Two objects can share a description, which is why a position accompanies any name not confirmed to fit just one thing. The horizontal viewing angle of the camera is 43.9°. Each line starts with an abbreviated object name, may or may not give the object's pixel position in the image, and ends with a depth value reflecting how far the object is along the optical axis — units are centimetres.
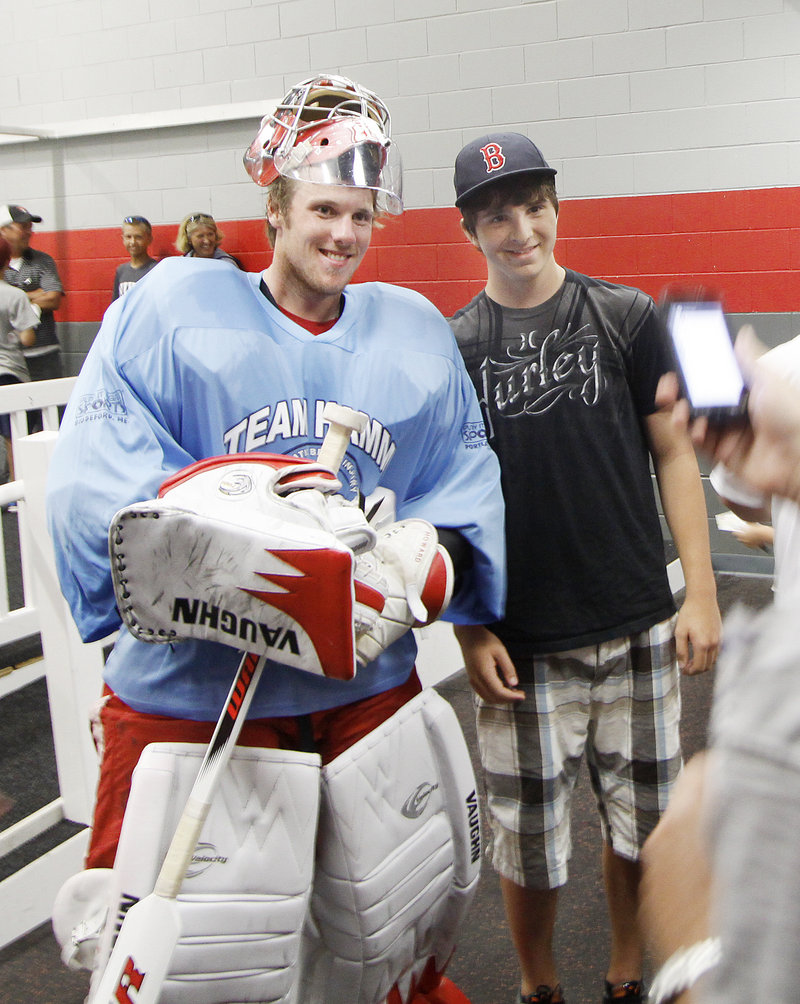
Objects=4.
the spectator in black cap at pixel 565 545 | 167
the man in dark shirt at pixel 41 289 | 602
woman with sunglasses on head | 551
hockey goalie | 111
